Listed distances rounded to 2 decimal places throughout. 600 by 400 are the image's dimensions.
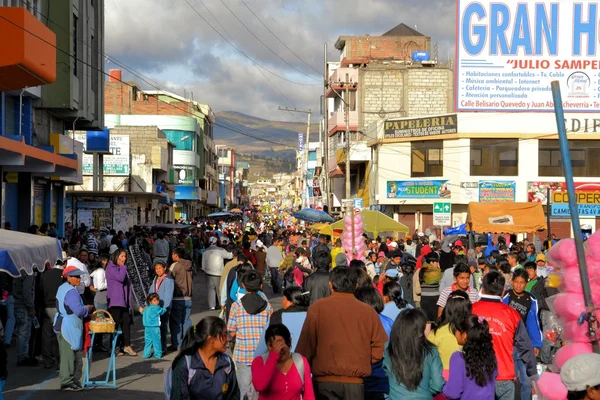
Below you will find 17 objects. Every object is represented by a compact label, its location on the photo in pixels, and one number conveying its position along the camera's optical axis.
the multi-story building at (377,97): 54.42
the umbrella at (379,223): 27.53
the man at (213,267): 21.00
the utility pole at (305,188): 110.69
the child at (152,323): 14.25
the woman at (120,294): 14.63
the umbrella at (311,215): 39.06
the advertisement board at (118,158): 51.47
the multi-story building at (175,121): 76.50
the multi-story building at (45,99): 22.83
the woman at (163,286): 14.49
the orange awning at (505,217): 30.03
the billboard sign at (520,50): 38.47
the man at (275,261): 25.42
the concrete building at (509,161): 42.72
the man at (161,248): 27.50
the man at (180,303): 15.21
